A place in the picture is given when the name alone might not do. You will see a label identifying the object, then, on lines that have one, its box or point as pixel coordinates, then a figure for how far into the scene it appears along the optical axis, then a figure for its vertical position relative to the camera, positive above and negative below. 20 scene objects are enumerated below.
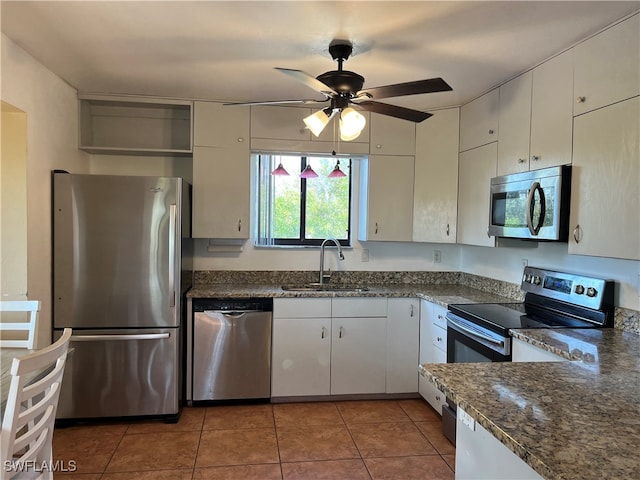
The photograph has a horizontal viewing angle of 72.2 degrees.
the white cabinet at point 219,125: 3.36 +0.77
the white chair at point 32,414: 1.36 -0.64
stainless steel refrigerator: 2.88 -0.45
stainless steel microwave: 2.28 +0.15
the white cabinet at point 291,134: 3.44 +0.73
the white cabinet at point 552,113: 2.31 +0.66
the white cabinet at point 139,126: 3.40 +0.79
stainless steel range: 2.26 -0.48
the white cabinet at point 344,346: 3.29 -0.90
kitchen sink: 3.55 -0.51
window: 3.83 +0.21
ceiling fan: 2.04 +0.65
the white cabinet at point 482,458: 1.32 -0.75
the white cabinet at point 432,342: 3.05 -0.82
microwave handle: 2.38 +0.13
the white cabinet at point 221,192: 3.38 +0.25
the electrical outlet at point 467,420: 1.56 -0.69
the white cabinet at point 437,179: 3.48 +0.41
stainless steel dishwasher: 3.19 -0.91
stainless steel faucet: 3.70 -0.22
